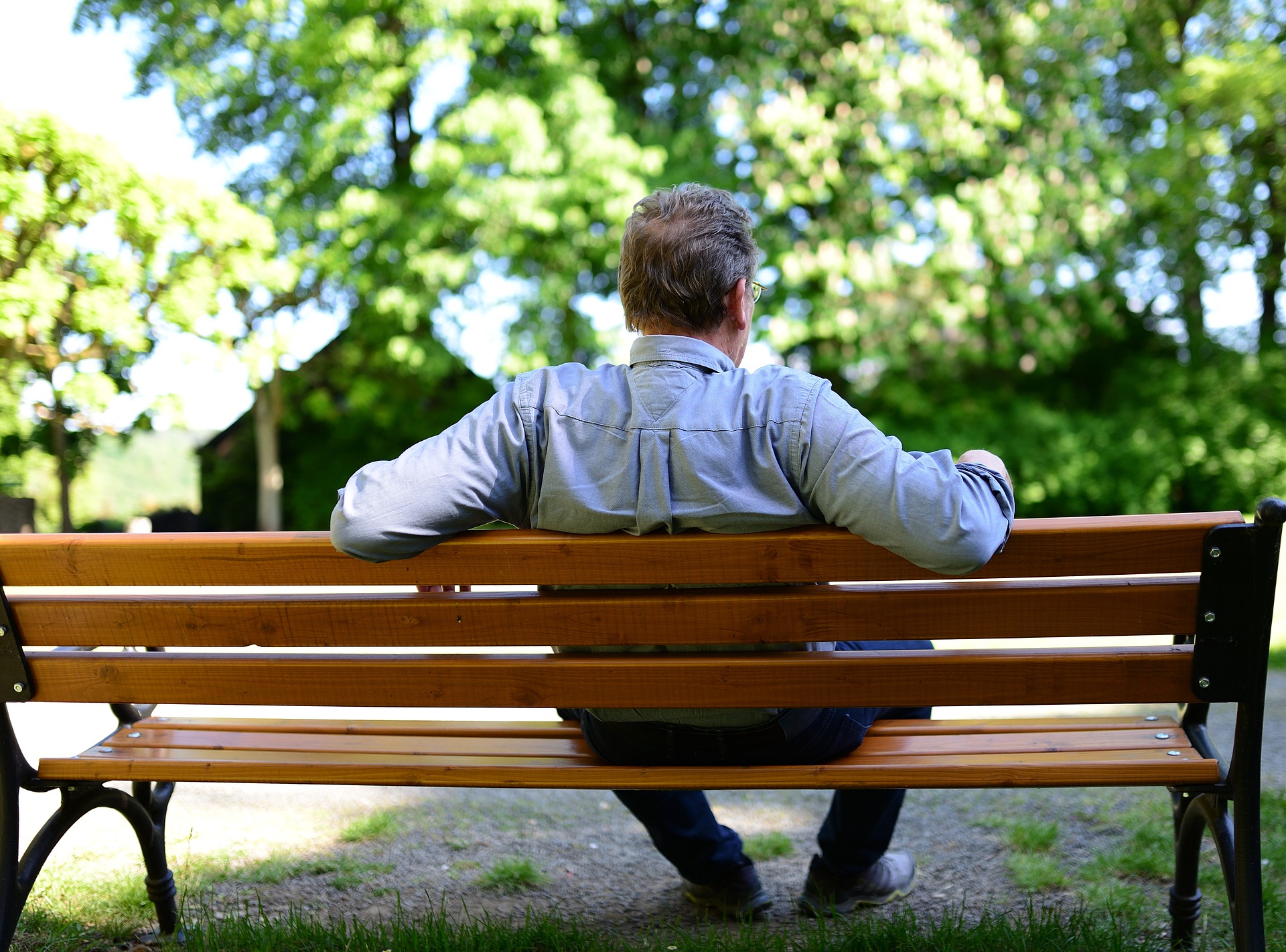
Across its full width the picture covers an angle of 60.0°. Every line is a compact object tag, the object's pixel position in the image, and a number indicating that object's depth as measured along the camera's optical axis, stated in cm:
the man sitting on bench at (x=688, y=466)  194
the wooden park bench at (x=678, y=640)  200
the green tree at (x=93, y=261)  1645
